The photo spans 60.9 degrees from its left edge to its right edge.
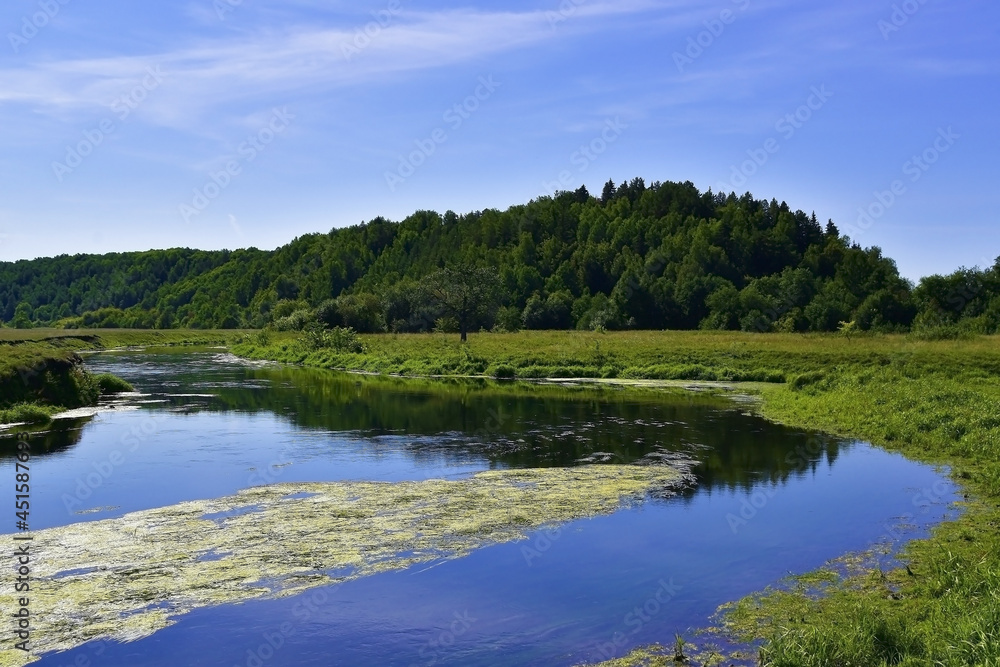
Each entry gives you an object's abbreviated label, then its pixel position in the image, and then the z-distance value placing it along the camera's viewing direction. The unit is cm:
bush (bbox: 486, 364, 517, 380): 4784
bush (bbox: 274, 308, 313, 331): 8794
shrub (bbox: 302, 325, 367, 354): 6500
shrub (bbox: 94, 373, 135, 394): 3691
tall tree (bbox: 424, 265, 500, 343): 7369
